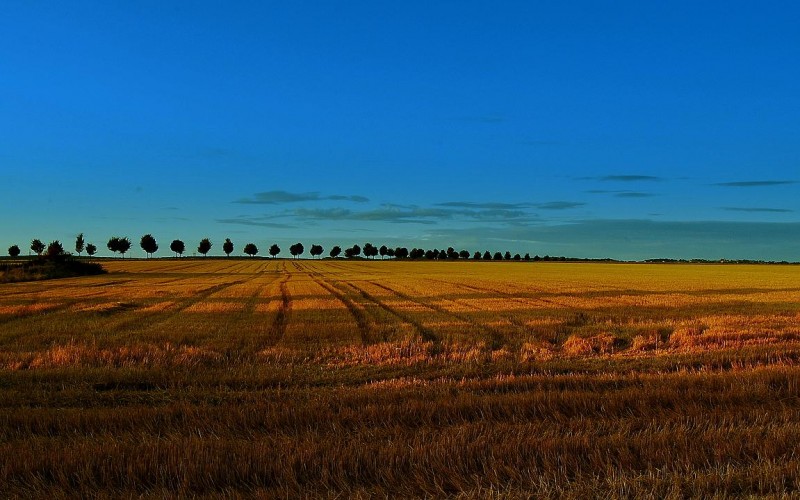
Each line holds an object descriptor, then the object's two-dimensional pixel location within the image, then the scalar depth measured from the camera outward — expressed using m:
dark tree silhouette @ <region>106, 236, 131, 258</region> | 192.50
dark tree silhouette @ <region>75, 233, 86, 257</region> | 138.00
